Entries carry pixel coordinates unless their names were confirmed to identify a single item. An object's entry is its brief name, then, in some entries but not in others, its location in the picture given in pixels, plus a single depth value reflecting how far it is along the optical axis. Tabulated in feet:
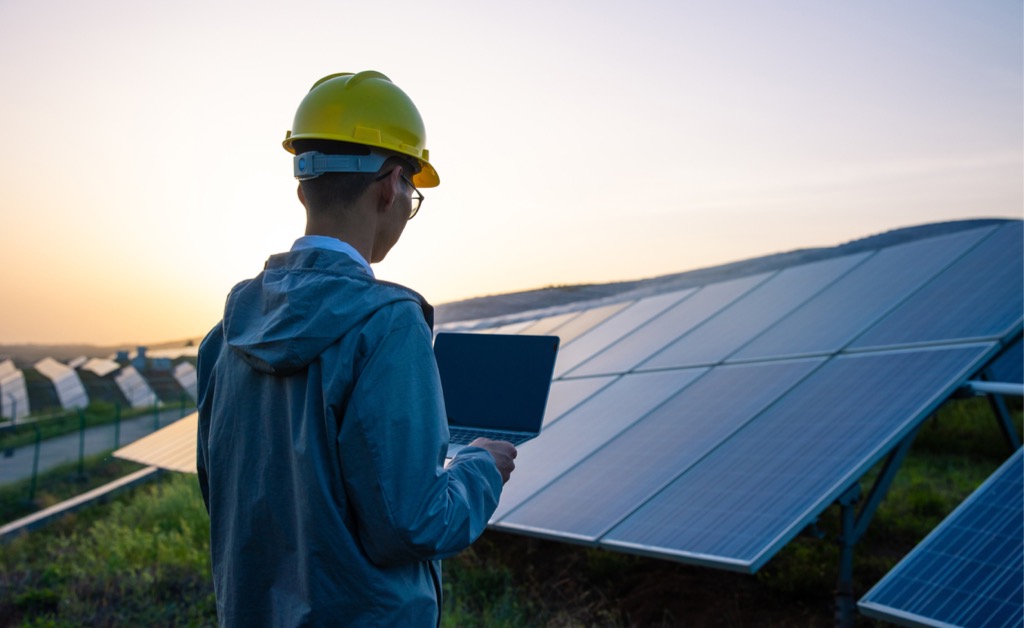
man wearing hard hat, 6.95
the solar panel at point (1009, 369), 28.32
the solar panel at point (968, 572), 14.42
